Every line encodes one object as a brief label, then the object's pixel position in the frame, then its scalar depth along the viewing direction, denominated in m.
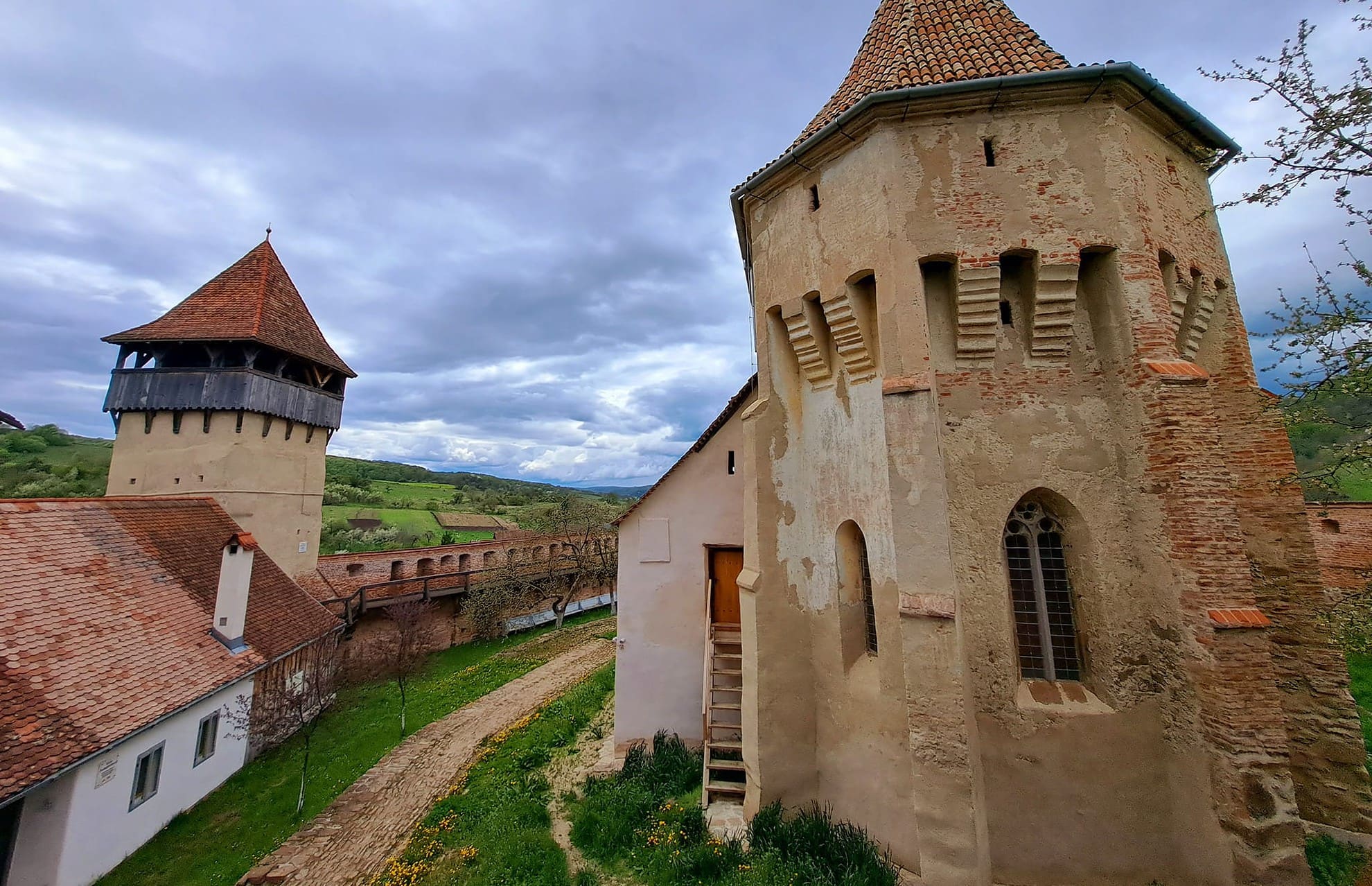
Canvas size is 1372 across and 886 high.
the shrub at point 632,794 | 7.82
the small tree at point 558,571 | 23.47
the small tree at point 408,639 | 18.09
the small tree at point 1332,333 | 4.87
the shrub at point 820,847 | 6.01
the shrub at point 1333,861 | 5.80
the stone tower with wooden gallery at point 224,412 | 16.61
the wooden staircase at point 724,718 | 8.49
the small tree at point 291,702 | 11.72
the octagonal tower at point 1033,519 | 5.66
